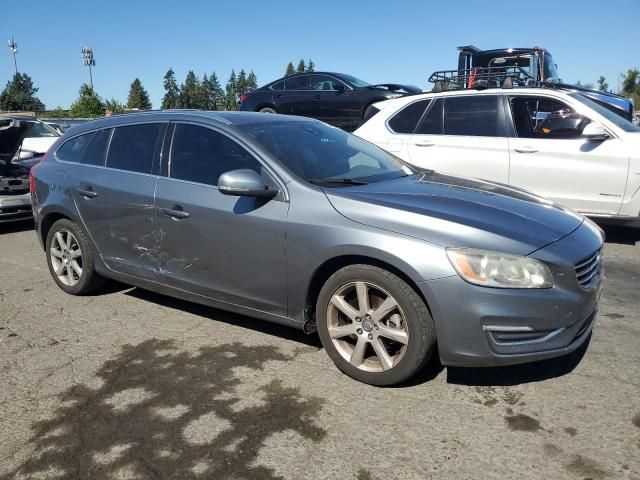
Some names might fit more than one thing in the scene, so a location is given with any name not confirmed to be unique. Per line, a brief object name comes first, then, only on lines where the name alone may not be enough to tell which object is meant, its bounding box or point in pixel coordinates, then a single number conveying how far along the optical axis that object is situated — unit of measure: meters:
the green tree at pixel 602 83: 81.75
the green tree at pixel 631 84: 67.50
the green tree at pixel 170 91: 110.94
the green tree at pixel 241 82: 119.44
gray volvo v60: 2.91
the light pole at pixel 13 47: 75.68
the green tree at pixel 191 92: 111.94
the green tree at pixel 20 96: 97.12
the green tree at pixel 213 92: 116.38
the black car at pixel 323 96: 11.30
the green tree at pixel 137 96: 112.19
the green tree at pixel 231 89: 116.75
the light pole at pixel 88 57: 68.94
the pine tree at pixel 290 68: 119.87
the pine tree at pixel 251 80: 120.51
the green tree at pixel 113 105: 46.93
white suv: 6.16
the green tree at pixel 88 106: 45.66
